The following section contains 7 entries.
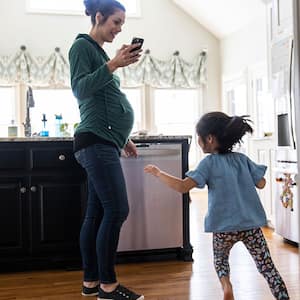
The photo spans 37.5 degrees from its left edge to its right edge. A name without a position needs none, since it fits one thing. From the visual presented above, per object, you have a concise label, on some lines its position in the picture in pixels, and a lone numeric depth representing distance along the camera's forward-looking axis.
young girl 1.75
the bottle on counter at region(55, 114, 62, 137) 3.19
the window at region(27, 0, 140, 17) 6.99
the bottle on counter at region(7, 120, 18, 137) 3.04
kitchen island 2.56
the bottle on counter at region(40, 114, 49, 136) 3.08
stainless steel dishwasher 2.69
